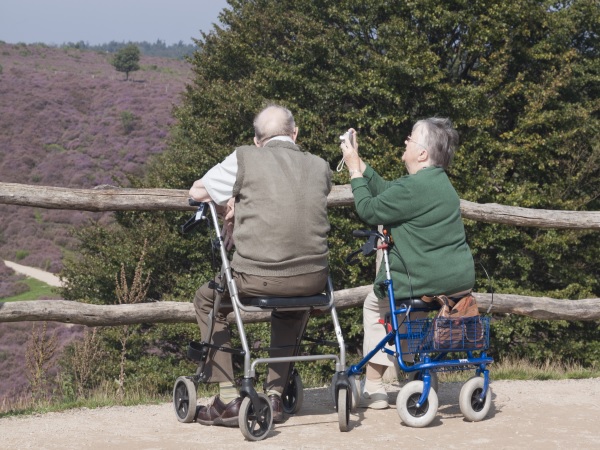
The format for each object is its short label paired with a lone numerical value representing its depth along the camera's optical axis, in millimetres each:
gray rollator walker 9133
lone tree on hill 168125
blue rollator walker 9820
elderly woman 10078
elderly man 9430
